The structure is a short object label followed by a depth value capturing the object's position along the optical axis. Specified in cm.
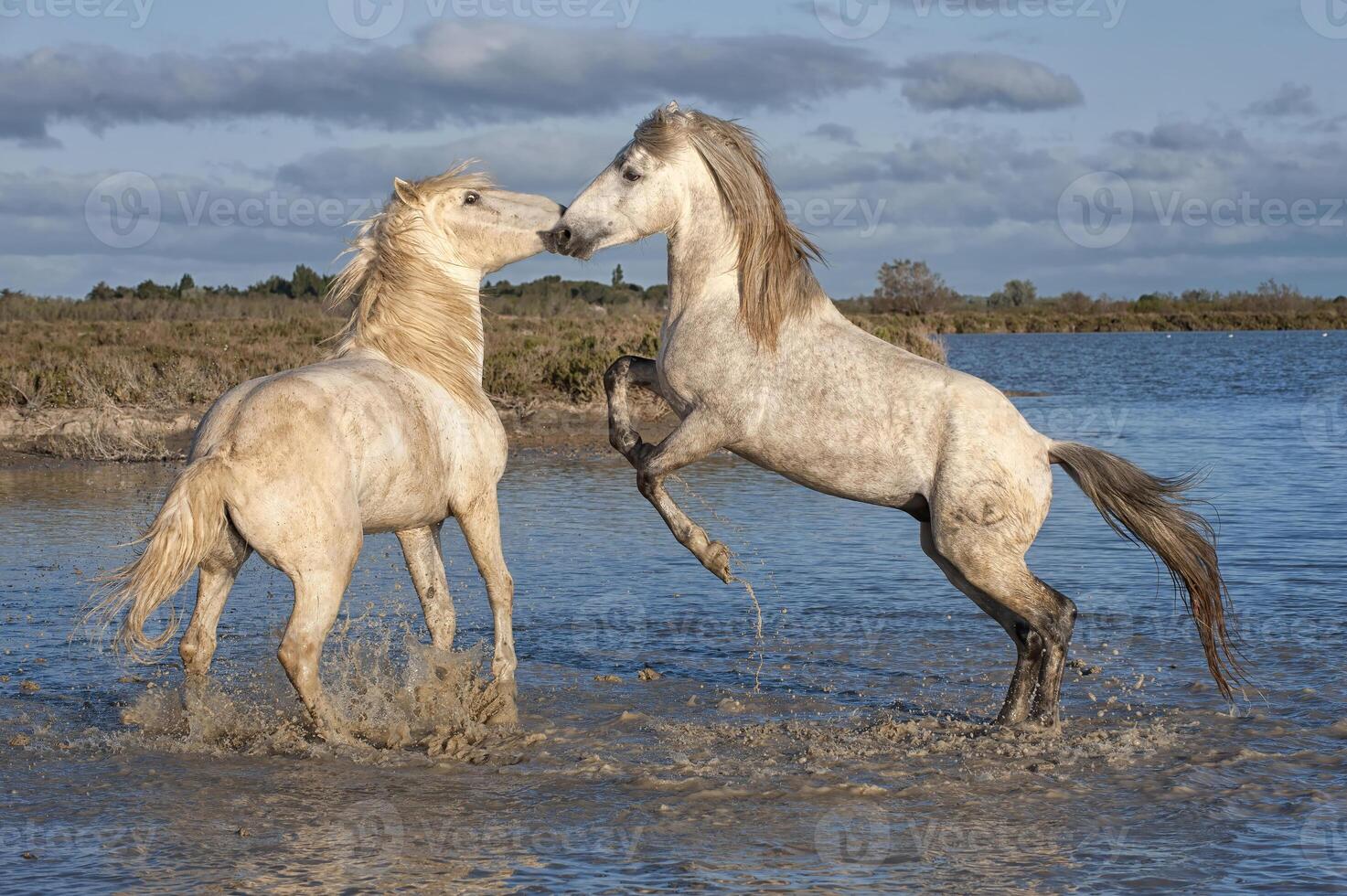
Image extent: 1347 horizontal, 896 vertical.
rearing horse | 583
